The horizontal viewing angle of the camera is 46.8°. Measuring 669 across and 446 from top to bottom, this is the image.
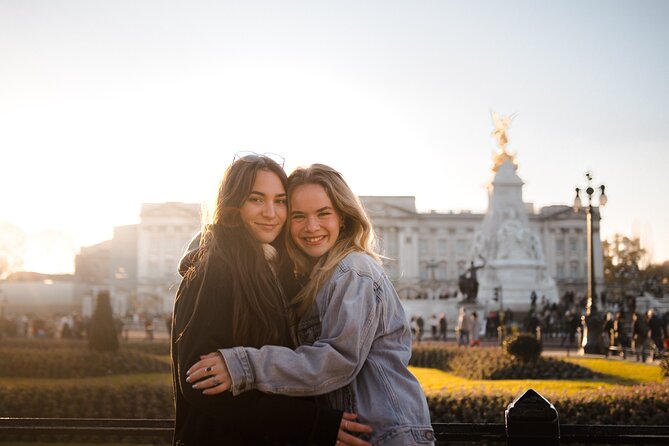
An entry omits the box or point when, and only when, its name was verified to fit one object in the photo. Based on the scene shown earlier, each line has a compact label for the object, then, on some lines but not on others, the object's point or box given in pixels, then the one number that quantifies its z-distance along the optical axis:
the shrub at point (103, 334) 18.72
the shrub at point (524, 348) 16.05
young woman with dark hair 2.91
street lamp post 22.02
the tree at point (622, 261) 90.88
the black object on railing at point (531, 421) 3.31
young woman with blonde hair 2.94
